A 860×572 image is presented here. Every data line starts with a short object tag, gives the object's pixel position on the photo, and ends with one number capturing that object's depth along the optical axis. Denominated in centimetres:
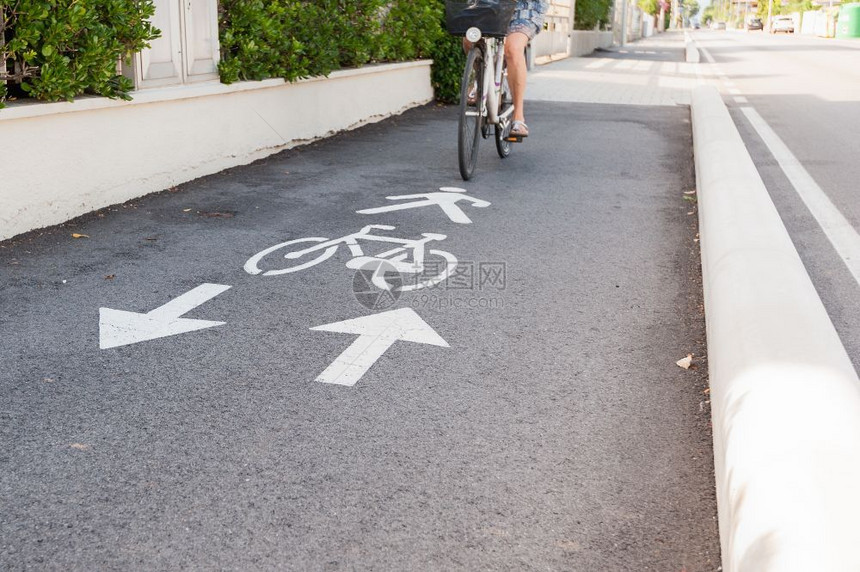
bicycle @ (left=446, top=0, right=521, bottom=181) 712
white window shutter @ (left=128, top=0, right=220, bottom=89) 684
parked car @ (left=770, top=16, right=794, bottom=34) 10906
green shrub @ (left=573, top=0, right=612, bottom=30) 3419
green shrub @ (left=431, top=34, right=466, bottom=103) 1325
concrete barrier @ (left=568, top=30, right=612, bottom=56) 3267
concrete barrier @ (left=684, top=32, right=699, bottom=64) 3062
